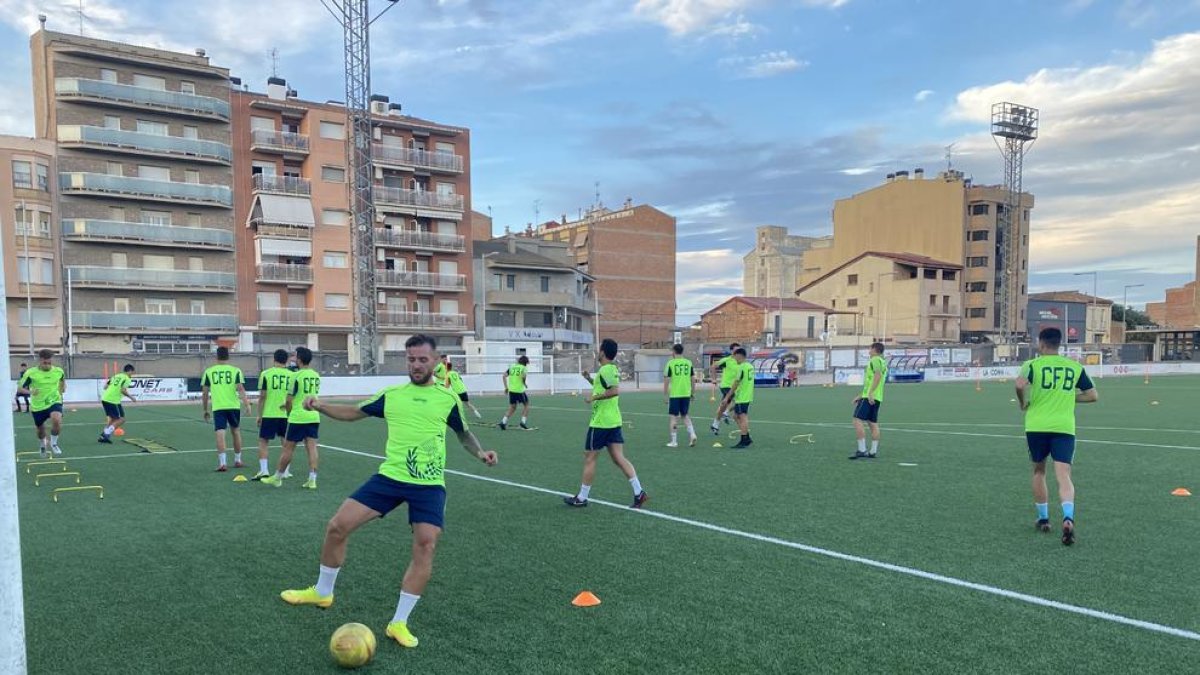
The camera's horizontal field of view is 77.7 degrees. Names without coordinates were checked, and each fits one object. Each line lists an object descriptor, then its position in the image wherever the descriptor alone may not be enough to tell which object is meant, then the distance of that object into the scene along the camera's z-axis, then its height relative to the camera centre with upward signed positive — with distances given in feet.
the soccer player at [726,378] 53.57 -4.79
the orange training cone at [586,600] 17.94 -7.00
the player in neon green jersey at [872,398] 41.47 -4.77
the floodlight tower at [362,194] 122.31 +21.47
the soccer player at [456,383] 55.67 -5.59
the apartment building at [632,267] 240.73 +14.58
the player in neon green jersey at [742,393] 49.08 -5.44
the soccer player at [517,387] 63.36 -6.53
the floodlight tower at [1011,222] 229.86 +30.96
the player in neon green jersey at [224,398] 39.50 -4.84
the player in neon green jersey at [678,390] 50.80 -5.32
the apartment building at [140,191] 136.98 +22.16
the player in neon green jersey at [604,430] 29.48 -4.71
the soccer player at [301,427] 33.60 -5.50
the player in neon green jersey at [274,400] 37.01 -4.65
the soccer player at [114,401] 53.52 -6.84
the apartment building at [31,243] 132.16 +11.26
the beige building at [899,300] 229.25 +4.68
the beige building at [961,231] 242.99 +27.93
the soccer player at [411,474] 16.21 -3.72
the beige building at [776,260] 347.97 +24.76
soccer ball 14.47 -6.60
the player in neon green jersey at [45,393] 45.93 -5.39
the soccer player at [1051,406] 24.26 -2.99
